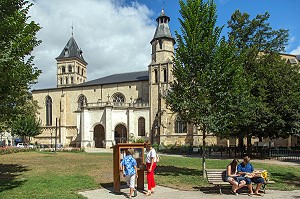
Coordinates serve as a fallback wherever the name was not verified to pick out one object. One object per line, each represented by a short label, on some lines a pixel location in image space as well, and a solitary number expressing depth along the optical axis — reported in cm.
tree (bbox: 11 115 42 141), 4675
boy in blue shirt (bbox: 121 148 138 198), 868
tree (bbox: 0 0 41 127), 890
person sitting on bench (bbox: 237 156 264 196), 914
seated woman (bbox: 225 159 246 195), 908
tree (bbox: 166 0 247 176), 1284
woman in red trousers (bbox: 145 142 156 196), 920
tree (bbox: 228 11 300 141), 2241
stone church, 4224
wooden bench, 921
